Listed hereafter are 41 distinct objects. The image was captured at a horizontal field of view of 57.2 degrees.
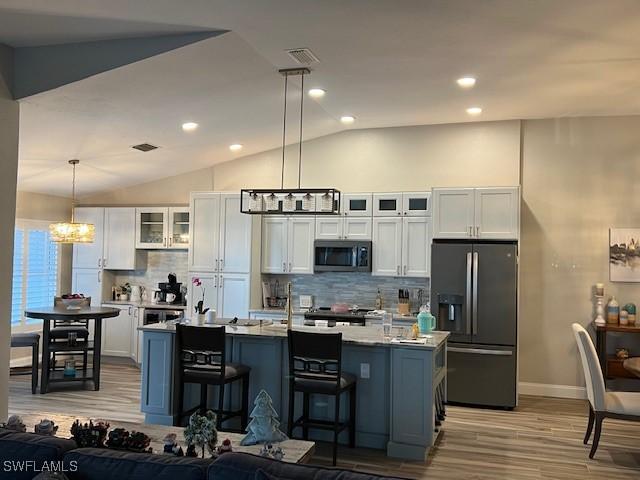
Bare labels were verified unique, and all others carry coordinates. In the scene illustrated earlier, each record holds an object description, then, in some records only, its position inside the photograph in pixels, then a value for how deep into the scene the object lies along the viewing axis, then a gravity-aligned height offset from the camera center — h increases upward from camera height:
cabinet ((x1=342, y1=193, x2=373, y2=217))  7.21 +0.89
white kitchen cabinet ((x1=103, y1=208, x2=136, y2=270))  8.25 +0.45
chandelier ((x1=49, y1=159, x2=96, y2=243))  7.03 +0.45
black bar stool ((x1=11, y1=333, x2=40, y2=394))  6.46 -0.84
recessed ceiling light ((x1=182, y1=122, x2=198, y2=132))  6.12 +1.54
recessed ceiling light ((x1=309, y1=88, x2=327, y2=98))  5.65 +1.79
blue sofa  2.08 -0.70
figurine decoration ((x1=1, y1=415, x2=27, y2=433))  2.54 -0.68
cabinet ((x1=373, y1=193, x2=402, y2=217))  7.07 +0.88
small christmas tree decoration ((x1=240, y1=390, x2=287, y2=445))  3.11 -0.81
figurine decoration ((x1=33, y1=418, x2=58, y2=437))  2.69 -0.73
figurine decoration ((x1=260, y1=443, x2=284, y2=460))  2.59 -0.82
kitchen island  4.64 -0.87
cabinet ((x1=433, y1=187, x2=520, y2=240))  6.39 +0.73
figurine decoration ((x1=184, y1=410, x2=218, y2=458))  2.67 -0.74
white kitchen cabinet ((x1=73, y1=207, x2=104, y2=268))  8.34 +0.30
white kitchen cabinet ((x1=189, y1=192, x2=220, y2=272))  7.56 +0.54
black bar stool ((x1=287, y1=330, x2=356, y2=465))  4.41 -0.75
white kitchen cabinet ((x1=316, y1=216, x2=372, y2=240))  7.22 +0.60
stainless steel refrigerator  6.26 -0.44
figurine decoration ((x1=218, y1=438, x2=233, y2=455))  2.52 -0.76
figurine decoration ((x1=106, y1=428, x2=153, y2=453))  2.46 -0.72
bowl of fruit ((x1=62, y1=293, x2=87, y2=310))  6.84 -0.37
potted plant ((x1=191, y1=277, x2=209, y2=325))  5.44 -0.38
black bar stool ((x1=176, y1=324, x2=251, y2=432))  4.68 -0.75
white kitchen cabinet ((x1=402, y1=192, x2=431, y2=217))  6.94 +0.88
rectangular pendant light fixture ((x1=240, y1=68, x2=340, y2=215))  4.84 +0.63
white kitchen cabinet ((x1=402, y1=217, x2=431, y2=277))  6.92 +0.37
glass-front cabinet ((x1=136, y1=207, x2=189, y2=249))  8.12 +0.62
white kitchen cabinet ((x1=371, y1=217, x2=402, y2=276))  7.06 +0.37
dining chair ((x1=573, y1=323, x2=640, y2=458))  4.57 -0.93
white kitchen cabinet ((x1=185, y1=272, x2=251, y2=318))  7.40 -0.26
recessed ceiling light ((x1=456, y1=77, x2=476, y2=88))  5.26 +1.79
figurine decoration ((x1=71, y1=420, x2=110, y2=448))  2.46 -0.69
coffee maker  8.08 -0.26
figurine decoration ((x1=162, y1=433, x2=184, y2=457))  2.53 -0.77
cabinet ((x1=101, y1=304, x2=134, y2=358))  8.01 -0.86
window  7.84 +0.00
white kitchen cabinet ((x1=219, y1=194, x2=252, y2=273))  7.41 +0.46
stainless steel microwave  7.18 +0.25
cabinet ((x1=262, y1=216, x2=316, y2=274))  7.45 +0.39
